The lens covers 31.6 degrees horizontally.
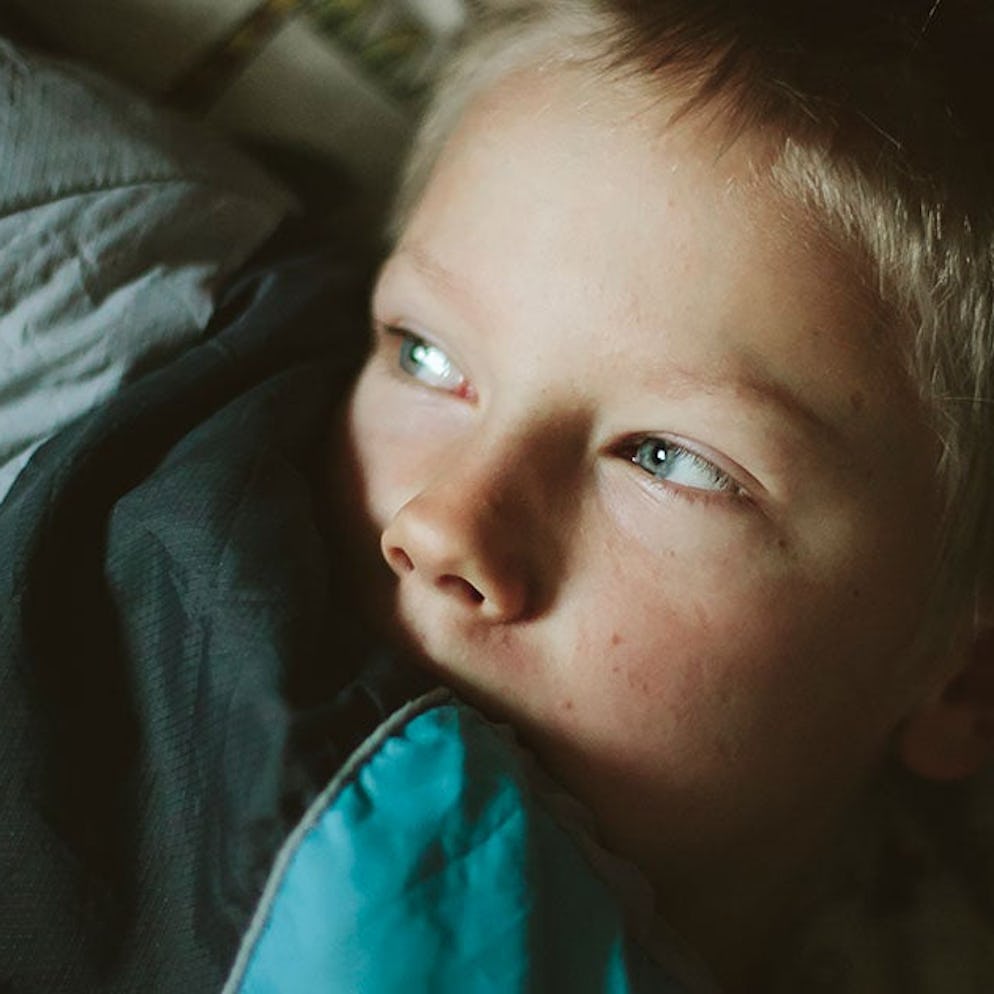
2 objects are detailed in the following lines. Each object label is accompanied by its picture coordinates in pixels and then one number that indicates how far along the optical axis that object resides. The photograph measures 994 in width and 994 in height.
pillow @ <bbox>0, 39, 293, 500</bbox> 0.38
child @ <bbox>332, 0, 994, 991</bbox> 0.35
